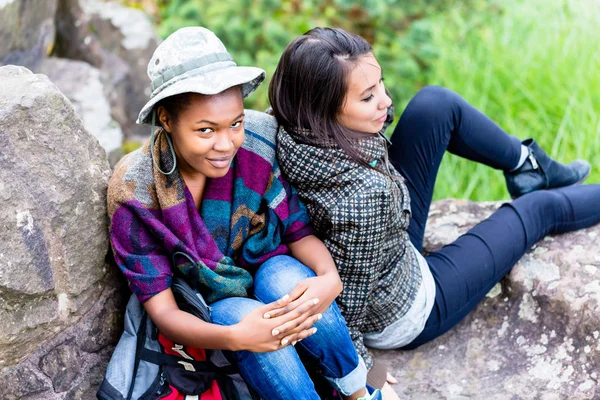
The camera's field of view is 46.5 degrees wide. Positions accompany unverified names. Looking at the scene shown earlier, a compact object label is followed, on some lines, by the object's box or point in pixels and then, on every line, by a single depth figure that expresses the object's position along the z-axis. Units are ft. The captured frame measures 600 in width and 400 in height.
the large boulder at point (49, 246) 6.33
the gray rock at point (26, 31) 11.09
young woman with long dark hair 7.23
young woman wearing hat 6.45
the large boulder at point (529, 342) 8.17
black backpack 6.65
